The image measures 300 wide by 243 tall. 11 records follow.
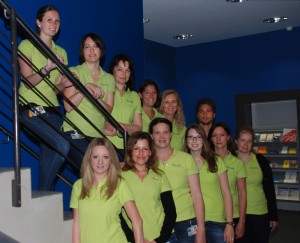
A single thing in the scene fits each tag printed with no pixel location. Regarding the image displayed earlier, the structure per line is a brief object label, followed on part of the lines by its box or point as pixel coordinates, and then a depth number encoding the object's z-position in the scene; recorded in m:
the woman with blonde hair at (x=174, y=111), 3.66
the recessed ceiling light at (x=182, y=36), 7.94
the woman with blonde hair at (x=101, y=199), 2.29
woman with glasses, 3.06
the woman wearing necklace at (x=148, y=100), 3.63
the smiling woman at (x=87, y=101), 2.83
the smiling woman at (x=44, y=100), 2.62
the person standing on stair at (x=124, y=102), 3.24
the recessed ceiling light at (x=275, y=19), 6.99
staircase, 2.22
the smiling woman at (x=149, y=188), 2.50
